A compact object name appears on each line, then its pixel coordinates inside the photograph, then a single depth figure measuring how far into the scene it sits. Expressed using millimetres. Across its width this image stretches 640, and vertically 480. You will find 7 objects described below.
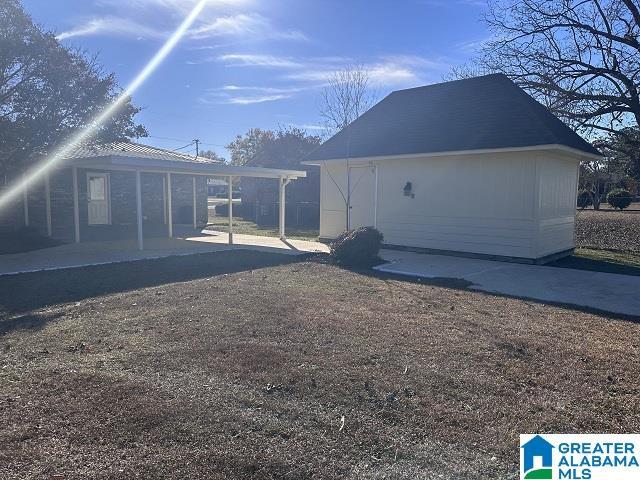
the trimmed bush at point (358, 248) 10234
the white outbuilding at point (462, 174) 10805
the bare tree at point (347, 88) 25812
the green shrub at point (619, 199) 27078
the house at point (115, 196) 13172
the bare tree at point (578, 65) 14531
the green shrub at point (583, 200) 26188
